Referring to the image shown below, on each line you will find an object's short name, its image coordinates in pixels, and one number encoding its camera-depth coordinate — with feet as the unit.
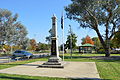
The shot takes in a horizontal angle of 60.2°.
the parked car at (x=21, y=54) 62.01
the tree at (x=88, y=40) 169.55
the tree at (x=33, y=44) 173.70
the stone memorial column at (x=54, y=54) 30.76
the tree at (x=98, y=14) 62.41
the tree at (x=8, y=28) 96.63
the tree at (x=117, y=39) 82.87
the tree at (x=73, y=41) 126.56
